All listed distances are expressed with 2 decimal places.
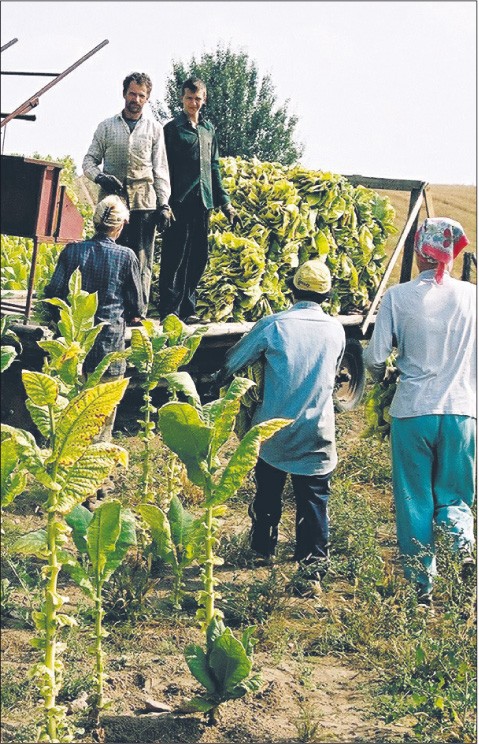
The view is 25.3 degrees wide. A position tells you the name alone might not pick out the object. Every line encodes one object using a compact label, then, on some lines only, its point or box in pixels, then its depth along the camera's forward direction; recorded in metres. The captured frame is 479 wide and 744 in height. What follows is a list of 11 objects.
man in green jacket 7.93
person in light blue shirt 5.57
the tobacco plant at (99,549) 4.02
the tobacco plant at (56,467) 3.71
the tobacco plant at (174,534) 4.75
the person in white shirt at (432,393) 5.49
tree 27.53
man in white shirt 7.27
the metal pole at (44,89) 7.39
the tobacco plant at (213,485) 4.17
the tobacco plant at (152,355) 5.42
